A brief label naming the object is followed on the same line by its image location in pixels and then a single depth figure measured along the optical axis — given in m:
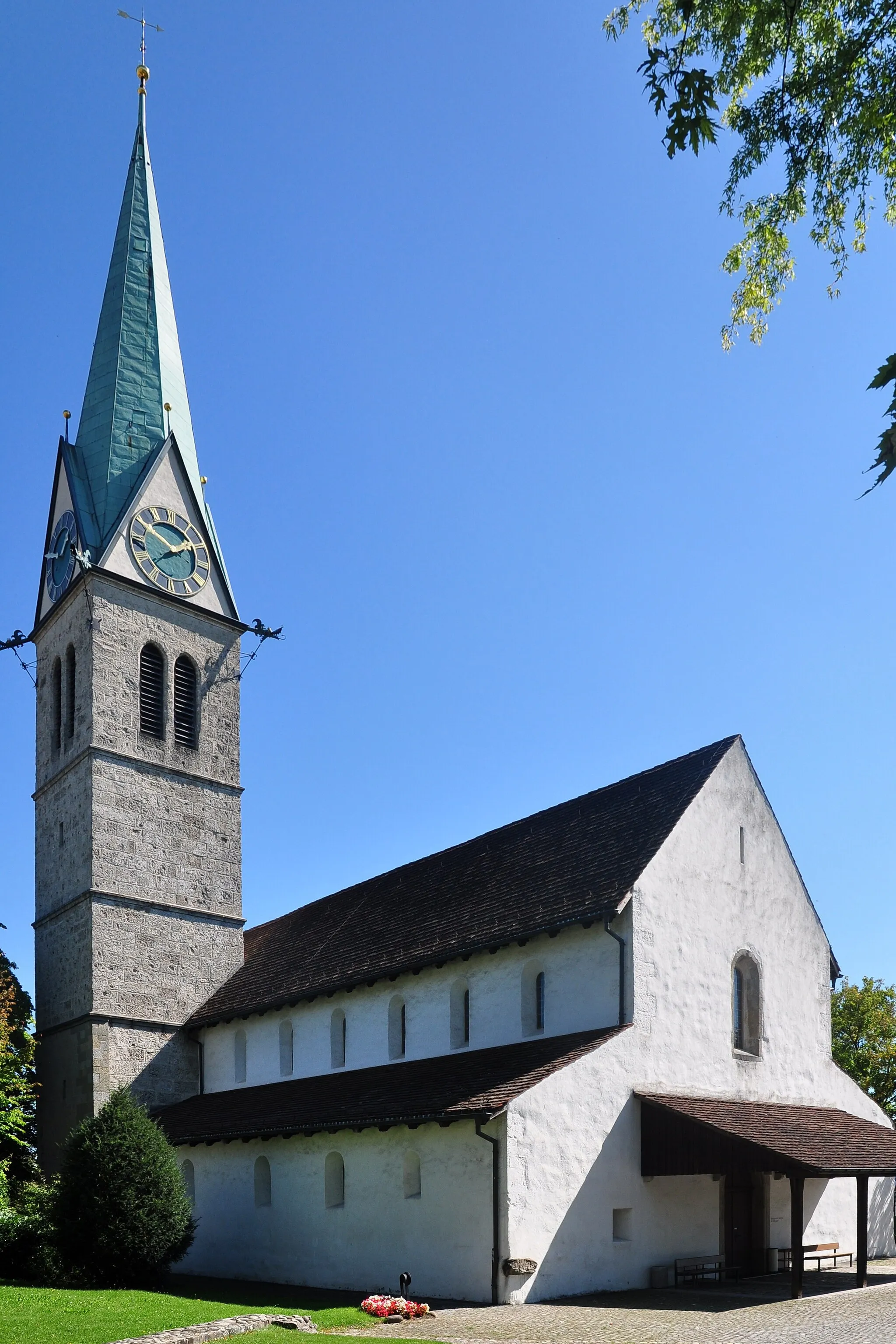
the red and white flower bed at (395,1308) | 19.14
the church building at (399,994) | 22.64
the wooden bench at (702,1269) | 23.41
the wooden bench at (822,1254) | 25.47
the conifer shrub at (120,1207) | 24.55
